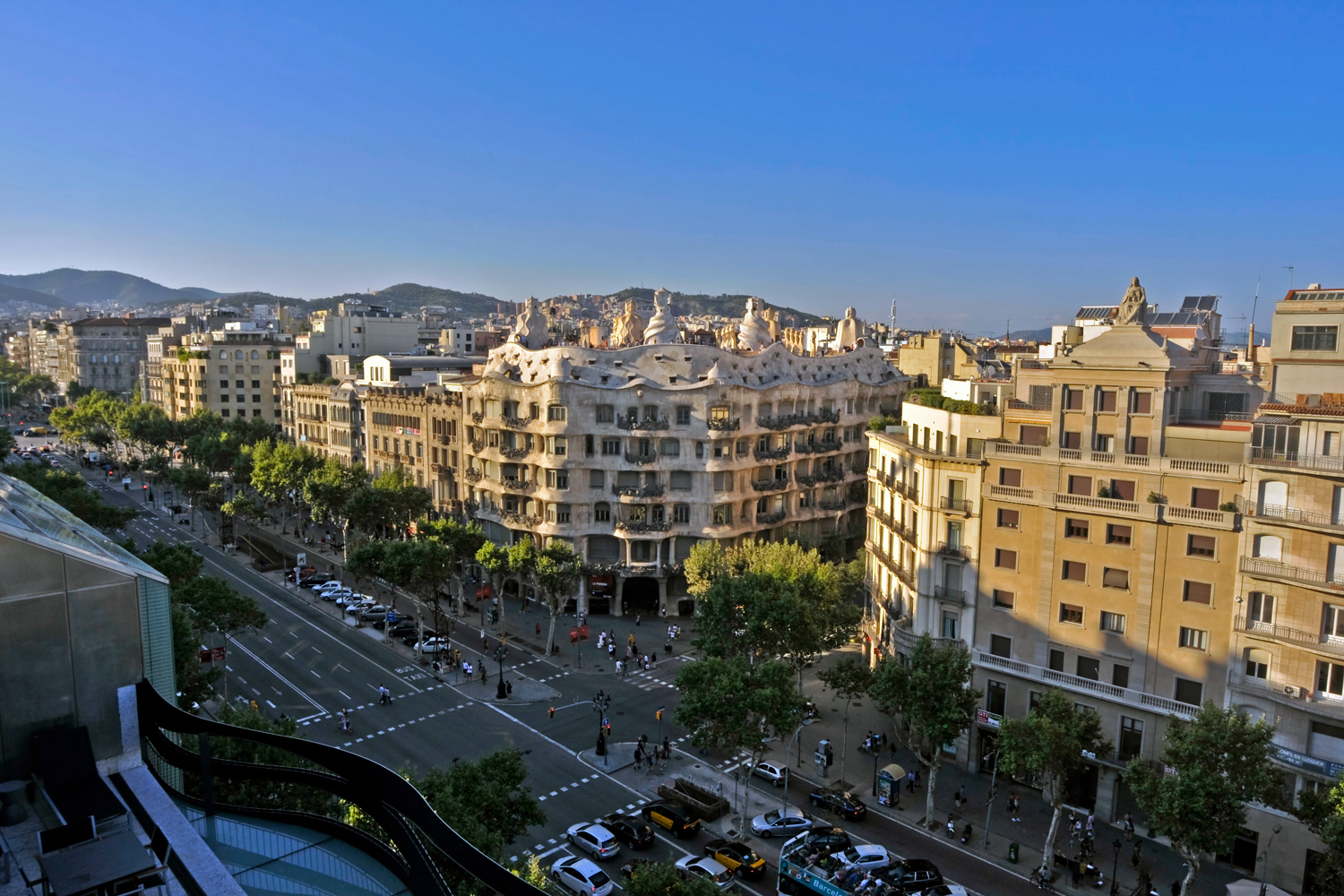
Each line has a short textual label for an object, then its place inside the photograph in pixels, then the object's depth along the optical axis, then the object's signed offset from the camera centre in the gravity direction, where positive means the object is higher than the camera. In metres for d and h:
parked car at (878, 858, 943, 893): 37.56 -21.36
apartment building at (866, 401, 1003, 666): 51.94 -9.83
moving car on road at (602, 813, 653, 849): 41.34 -21.54
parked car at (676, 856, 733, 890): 38.44 -21.52
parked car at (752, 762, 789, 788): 48.59 -22.10
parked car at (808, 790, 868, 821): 45.44 -22.18
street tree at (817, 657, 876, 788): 50.16 -17.53
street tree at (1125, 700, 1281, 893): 35.62 -16.41
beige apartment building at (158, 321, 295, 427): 147.62 -4.52
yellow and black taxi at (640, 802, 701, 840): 42.78 -21.77
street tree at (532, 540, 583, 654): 67.00 -16.25
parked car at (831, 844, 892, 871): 39.12 -21.47
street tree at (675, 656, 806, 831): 42.66 -16.32
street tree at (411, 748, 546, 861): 29.20 -15.29
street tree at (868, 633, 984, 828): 44.25 -16.46
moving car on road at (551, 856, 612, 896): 36.84 -21.09
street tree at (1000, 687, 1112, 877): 40.28 -17.18
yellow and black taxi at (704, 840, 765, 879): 39.66 -21.70
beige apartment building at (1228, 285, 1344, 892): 39.41 -9.89
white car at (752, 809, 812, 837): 42.97 -21.87
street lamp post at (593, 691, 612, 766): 50.44 -21.02
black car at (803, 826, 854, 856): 39.25 -21.30
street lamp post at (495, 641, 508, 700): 59.09 -21.67
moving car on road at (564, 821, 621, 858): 40.09 -21.38
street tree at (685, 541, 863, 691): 52.12 -15.00
